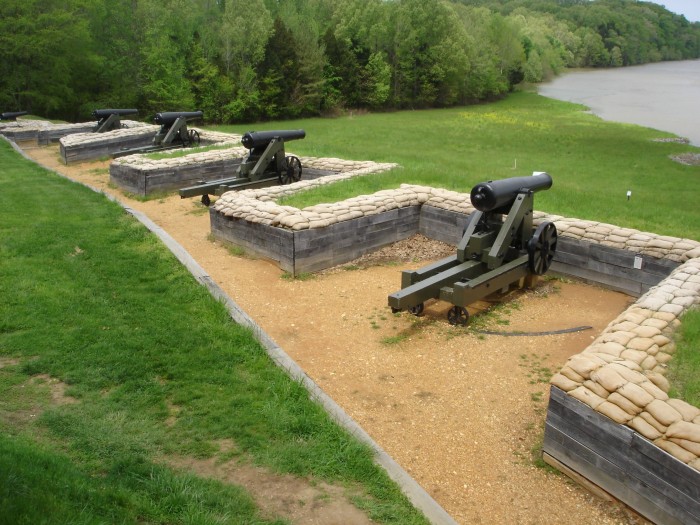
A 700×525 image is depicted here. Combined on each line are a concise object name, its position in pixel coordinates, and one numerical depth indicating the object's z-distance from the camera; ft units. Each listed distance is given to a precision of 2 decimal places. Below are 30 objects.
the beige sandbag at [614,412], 13.00
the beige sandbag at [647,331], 16.76
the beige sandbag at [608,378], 13.82
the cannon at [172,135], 55.88
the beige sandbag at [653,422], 12.60
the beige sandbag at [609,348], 15.69
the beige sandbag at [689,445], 11.97
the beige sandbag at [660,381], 14.29
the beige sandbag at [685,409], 12.81
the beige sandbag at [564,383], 14.14
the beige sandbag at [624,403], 13.16
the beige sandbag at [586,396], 13.53
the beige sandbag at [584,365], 14.46
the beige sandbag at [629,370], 14.12
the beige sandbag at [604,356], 15.05
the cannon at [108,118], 67.51
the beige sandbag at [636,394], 13.28
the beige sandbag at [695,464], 11.72
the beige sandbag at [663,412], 12.66
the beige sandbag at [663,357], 15.66
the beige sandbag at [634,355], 15.34
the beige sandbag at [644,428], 12.50
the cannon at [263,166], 39.99
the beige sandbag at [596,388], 13.78
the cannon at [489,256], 22.13
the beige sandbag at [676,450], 11.91
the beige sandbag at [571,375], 14.34
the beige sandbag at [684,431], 12.15
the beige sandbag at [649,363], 15.21
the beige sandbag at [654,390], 13.52
